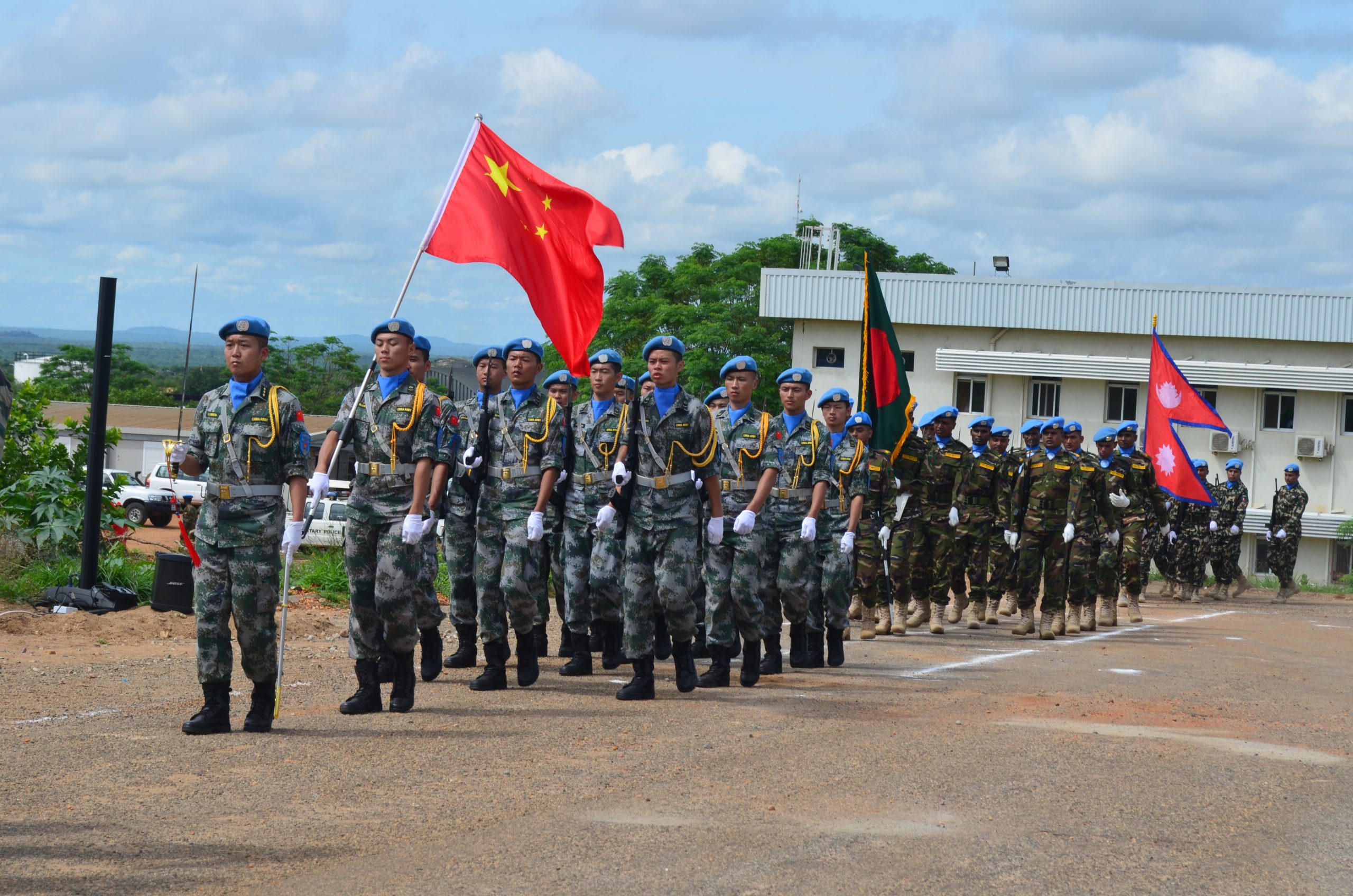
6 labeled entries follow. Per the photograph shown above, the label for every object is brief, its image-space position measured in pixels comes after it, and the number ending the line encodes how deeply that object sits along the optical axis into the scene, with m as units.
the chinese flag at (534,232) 9.73
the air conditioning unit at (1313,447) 38.03
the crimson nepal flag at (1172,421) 18.77
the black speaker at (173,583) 12.88
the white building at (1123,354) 38.47
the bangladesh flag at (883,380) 13.74
